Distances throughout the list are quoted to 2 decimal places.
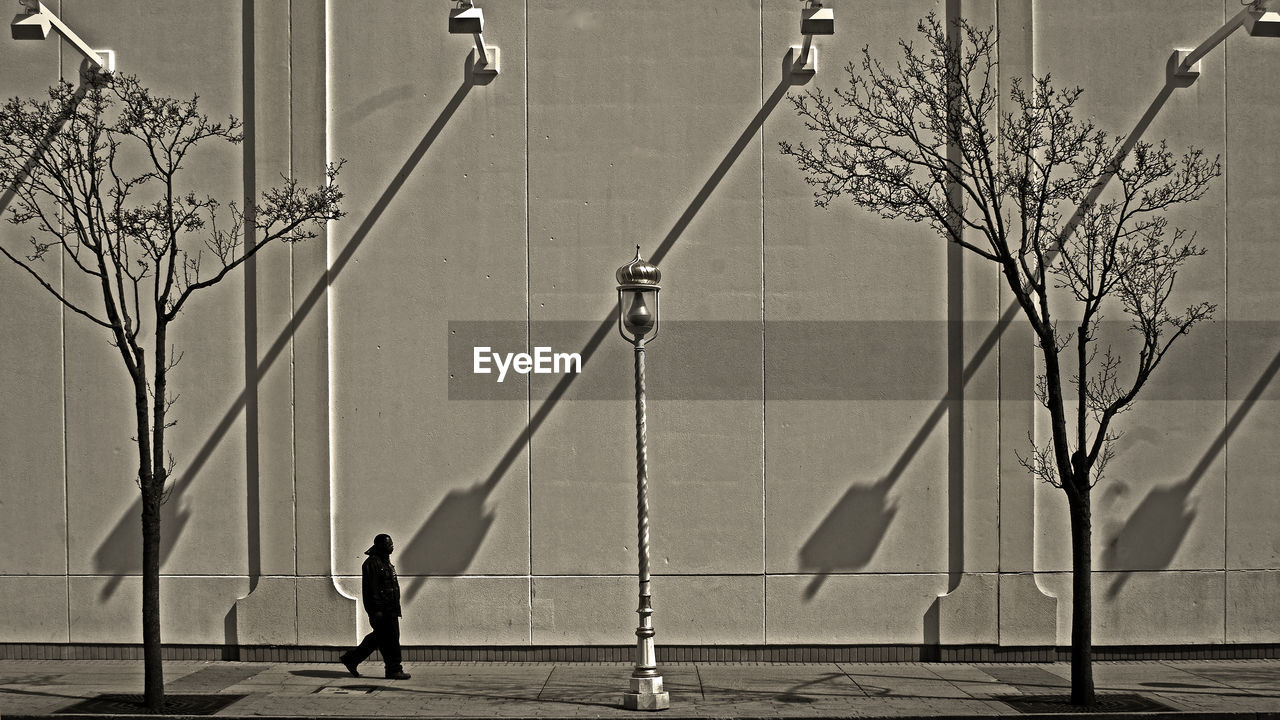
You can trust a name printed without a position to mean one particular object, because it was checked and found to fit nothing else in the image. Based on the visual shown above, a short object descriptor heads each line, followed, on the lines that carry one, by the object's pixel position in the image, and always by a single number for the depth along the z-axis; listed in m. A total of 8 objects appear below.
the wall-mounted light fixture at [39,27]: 11.87
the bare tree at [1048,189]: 12.21
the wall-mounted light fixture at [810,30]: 12.02
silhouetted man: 11.28
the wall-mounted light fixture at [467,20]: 11.53
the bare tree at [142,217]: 12.35
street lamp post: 10.21
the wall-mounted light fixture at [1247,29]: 11.70
